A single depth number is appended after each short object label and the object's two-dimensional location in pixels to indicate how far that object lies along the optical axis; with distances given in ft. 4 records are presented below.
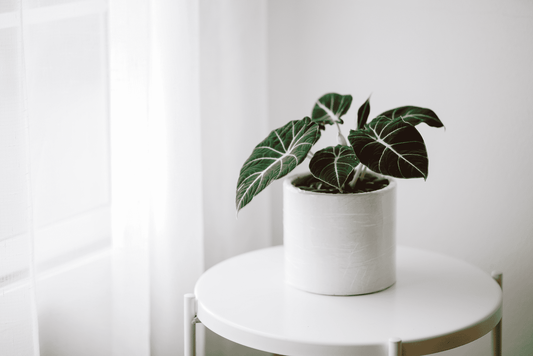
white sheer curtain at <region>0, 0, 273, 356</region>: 4.47
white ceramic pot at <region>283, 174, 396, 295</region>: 4.55
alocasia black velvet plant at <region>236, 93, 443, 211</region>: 4.29
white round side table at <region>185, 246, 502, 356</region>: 4.32
